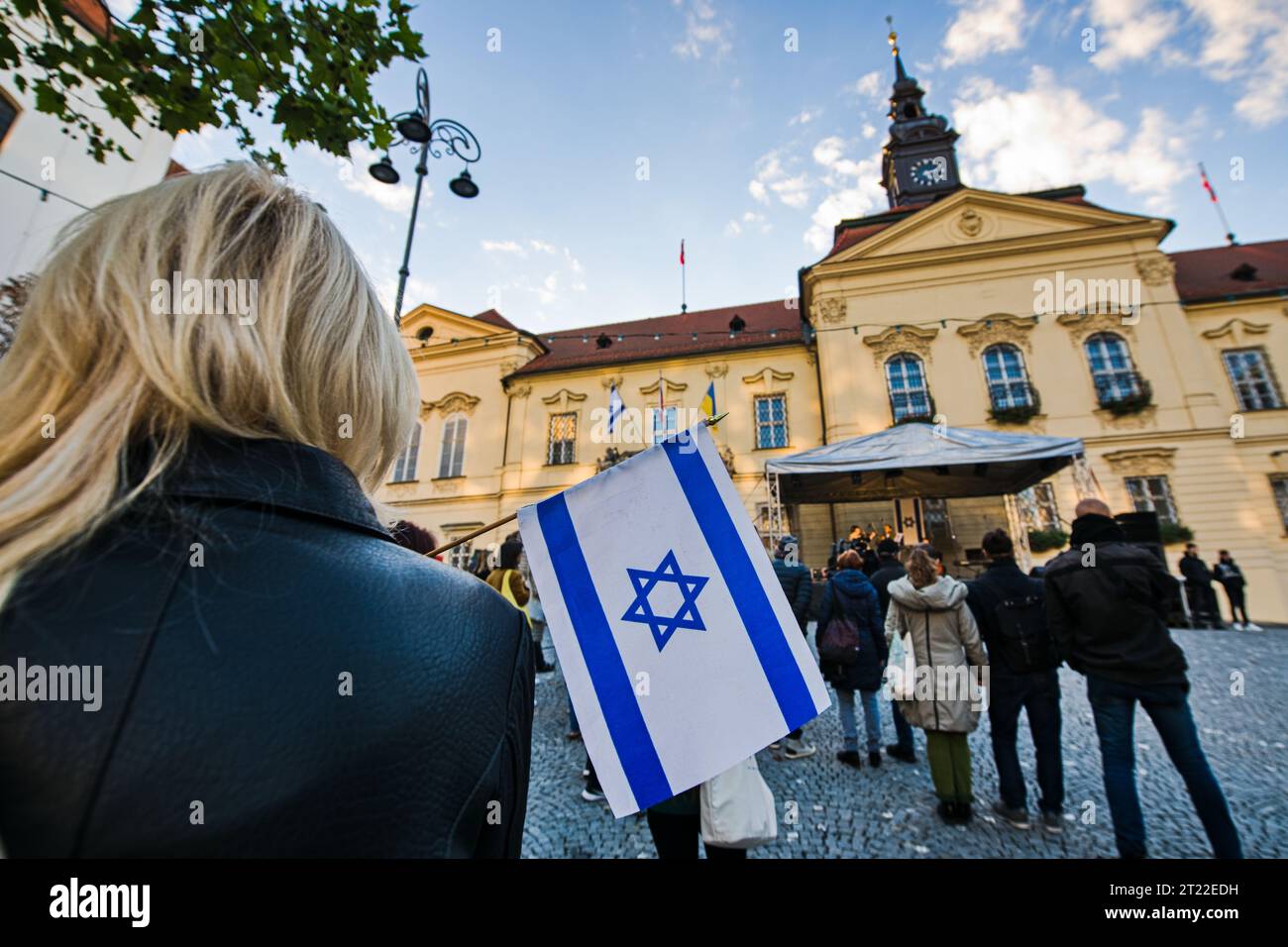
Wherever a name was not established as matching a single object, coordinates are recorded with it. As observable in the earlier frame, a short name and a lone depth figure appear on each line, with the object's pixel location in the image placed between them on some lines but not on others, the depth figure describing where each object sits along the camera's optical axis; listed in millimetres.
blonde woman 548
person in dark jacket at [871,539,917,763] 4562
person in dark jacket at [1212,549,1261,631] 11523
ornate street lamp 6562
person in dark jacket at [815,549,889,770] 4484
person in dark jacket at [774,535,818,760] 4926
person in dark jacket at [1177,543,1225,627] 11164
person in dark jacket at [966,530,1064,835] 3535
